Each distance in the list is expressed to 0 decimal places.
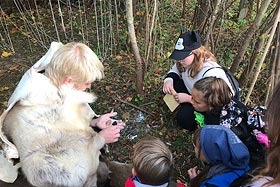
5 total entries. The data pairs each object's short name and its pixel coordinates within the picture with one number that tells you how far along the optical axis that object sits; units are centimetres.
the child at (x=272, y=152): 87
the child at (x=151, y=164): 132
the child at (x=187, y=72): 184
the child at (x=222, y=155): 133
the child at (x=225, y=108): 163
